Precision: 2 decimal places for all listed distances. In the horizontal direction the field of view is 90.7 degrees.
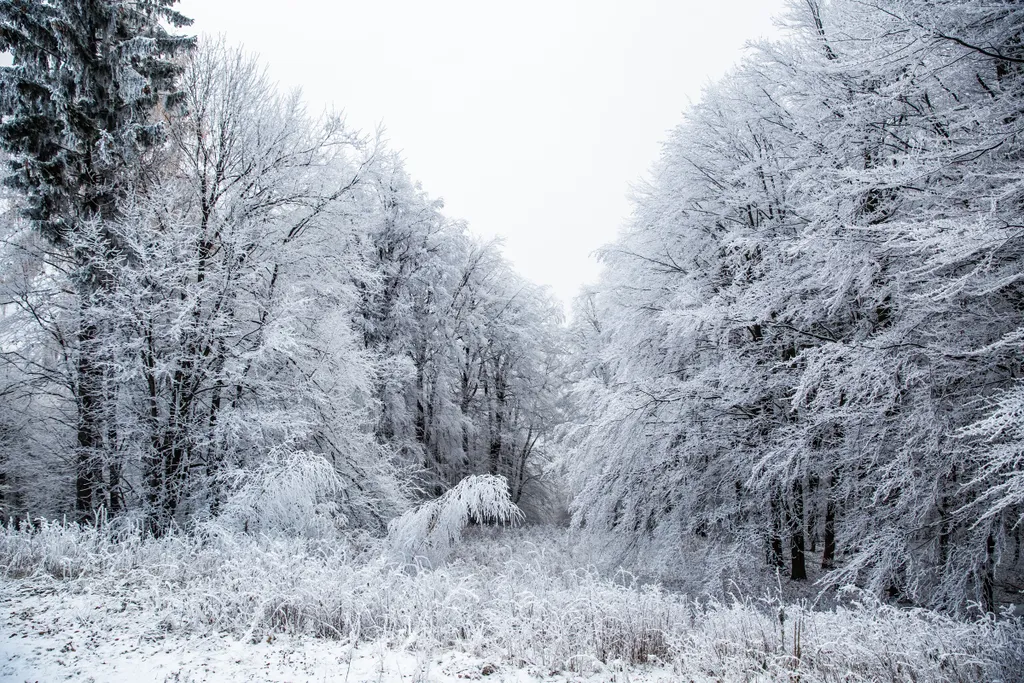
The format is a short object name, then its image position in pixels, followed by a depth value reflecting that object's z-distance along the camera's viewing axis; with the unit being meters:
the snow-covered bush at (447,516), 8.02
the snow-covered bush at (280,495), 7.61
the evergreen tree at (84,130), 8.39
